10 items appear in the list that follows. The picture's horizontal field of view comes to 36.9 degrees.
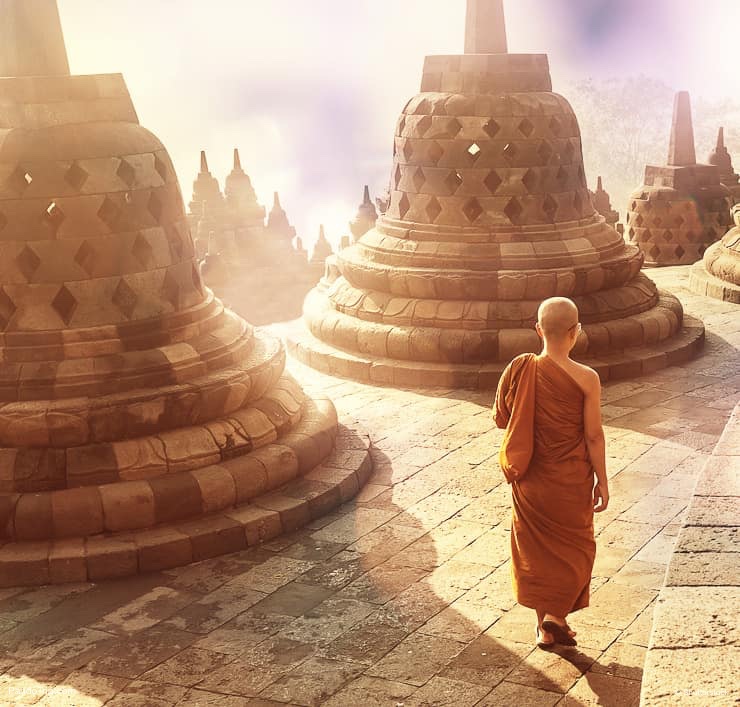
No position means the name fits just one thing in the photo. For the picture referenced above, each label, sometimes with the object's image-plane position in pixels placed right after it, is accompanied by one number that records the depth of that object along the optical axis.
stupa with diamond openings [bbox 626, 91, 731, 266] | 16.62
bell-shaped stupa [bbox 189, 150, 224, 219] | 21.86
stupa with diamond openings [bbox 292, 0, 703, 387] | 8.83
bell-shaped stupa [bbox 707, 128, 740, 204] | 18.09
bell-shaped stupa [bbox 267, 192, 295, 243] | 22.67
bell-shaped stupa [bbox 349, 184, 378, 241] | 20.51
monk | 4.46
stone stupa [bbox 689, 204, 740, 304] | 11.16
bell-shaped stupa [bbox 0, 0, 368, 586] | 5.61
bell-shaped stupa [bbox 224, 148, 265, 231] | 22.03
